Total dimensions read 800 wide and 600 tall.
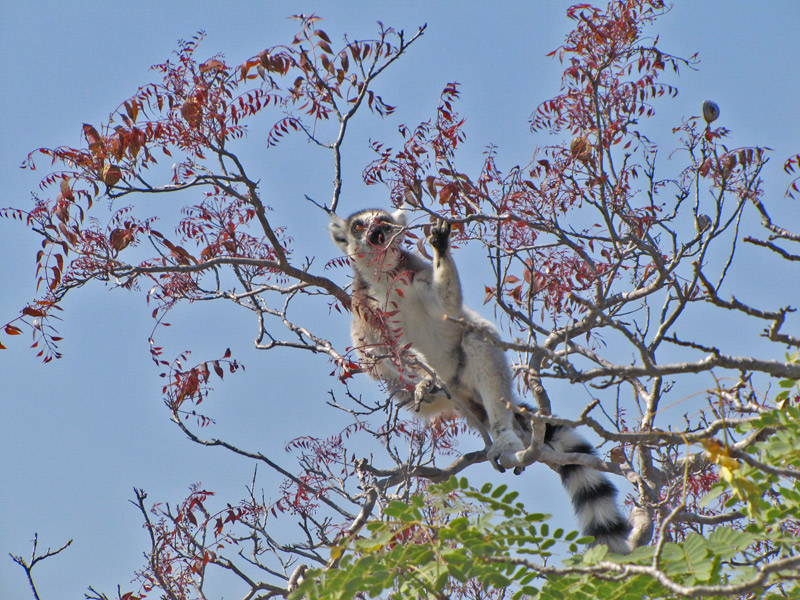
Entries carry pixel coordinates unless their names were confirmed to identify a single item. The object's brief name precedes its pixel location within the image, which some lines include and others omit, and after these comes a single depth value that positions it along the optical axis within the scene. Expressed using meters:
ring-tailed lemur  12.54
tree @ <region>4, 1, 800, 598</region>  5.76
